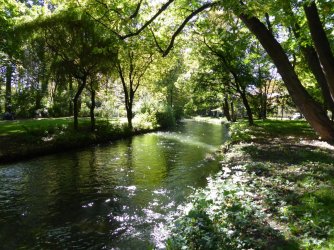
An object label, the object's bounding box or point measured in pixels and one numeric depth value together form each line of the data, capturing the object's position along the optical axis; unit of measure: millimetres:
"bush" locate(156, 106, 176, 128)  44125
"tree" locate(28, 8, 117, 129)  24688
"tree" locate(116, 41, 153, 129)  34969
